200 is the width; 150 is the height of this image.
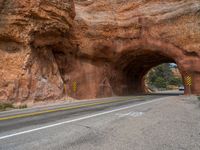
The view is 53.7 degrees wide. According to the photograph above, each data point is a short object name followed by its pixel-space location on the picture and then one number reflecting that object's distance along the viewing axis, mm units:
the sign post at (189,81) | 21484
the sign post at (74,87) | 22008
